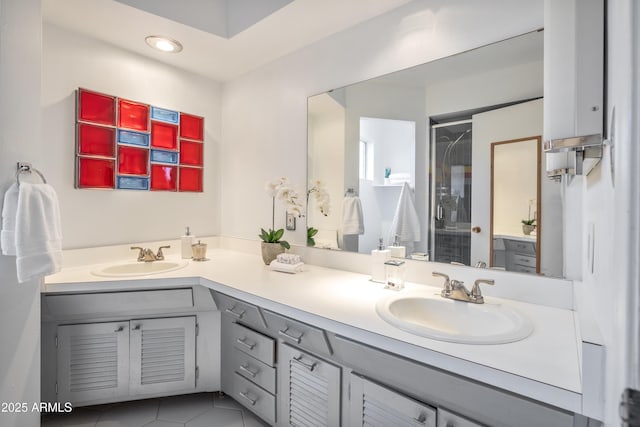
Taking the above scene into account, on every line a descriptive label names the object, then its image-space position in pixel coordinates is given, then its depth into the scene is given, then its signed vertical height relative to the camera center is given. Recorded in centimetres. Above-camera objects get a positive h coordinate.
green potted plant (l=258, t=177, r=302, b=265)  197 +1
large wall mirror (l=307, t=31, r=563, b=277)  127 +24
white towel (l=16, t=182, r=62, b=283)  126 -10
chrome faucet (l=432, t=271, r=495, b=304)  123 -32
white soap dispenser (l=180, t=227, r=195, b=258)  223 -26
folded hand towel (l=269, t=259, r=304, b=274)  180 -32
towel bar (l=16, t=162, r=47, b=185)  134 +18
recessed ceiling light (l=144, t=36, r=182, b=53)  199 +110
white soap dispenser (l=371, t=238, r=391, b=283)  157 -26
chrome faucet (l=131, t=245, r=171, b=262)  208 -30
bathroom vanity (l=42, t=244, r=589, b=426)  81 -51
